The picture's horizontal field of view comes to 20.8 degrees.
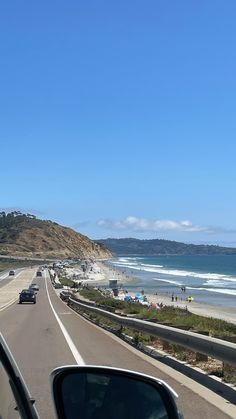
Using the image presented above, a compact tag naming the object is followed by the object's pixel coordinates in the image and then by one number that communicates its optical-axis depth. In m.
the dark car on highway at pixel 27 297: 47.25
